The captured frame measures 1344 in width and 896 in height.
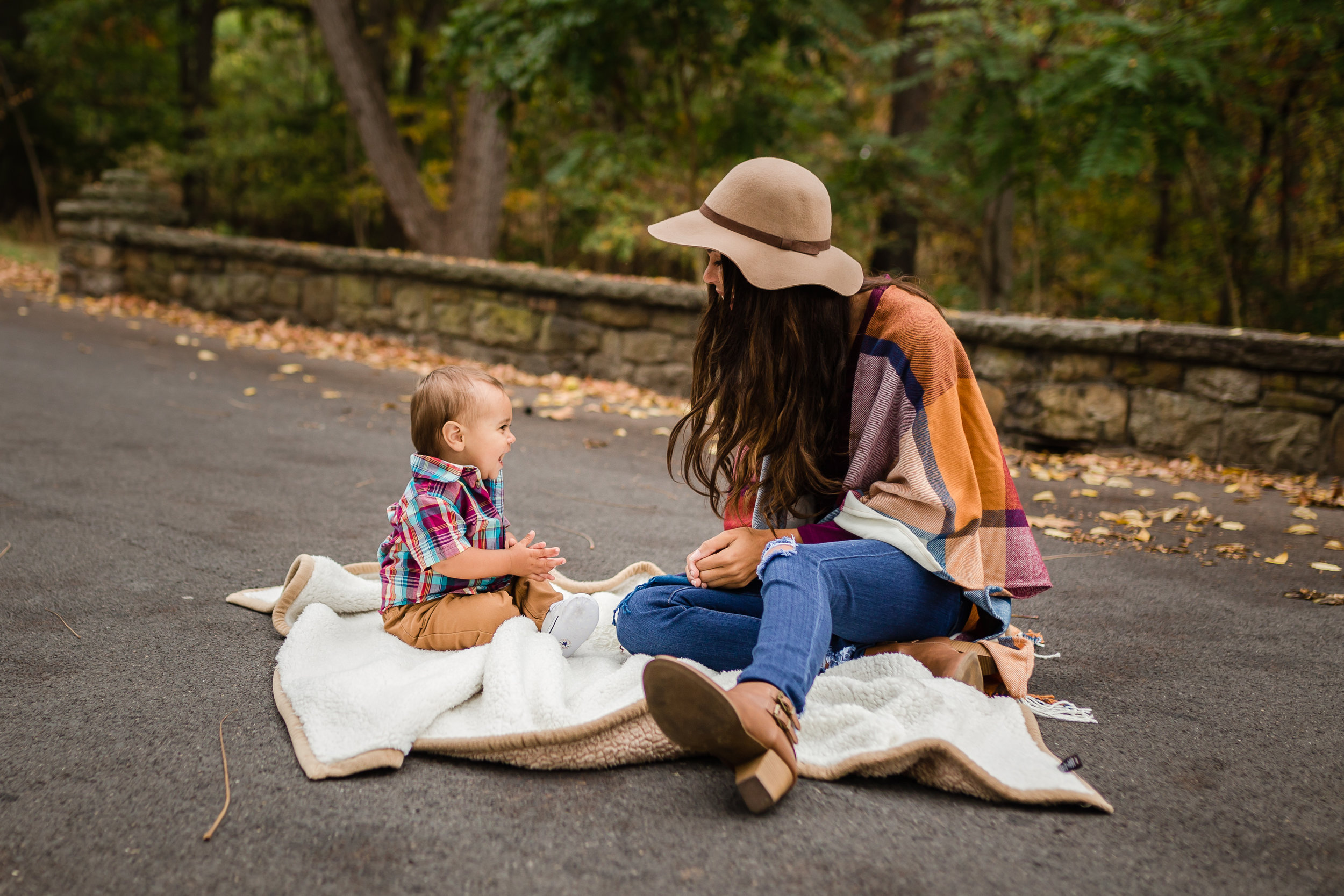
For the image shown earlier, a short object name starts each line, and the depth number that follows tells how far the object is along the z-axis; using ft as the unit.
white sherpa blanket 6.15
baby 7.78
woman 6.87
